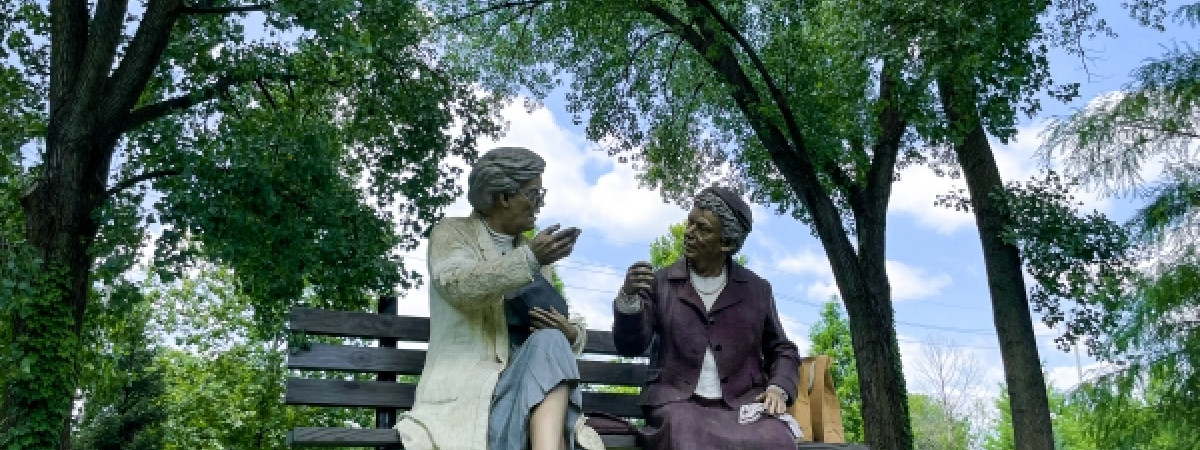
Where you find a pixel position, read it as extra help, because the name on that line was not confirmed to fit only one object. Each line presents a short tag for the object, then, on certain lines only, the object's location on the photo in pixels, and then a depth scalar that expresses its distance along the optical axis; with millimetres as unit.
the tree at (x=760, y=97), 10875
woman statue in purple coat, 4648
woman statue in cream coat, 4047
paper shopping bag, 5098
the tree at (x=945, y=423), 31562
